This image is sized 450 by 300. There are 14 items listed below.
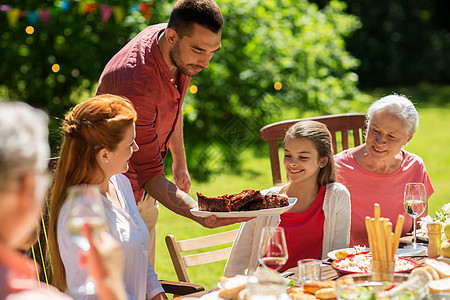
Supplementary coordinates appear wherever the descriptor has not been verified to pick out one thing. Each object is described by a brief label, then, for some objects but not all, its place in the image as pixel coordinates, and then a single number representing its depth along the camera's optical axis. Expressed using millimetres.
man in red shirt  3391
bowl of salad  1929
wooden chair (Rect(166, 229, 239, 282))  3166
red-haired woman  2570
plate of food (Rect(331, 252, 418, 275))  2553
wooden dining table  2442
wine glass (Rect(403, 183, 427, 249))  3062
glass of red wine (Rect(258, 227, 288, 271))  2156
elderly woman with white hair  3824
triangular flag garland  6734
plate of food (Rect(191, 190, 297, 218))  2979
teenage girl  3441
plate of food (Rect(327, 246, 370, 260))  2846
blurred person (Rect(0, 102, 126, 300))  1285
